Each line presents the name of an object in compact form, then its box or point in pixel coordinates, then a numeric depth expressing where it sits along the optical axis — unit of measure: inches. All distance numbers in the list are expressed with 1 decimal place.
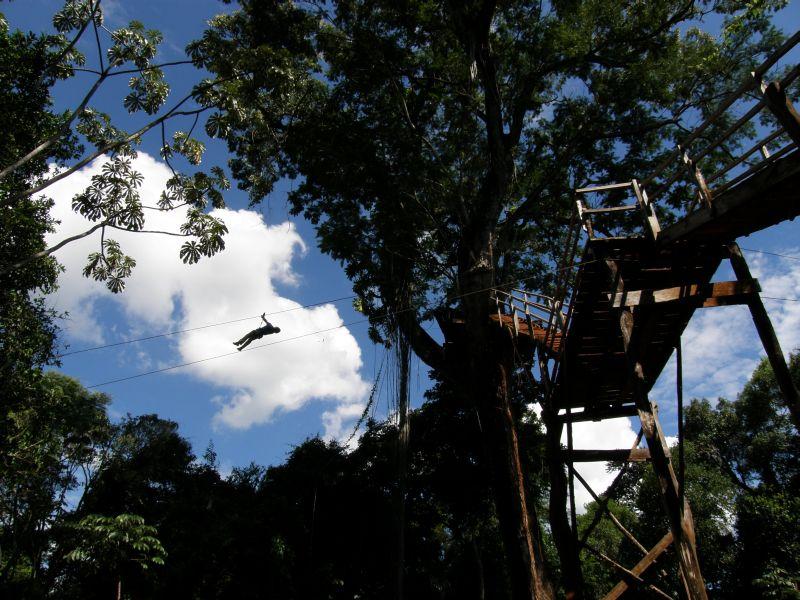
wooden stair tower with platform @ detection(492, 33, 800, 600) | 170.6
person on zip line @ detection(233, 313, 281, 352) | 391.2
